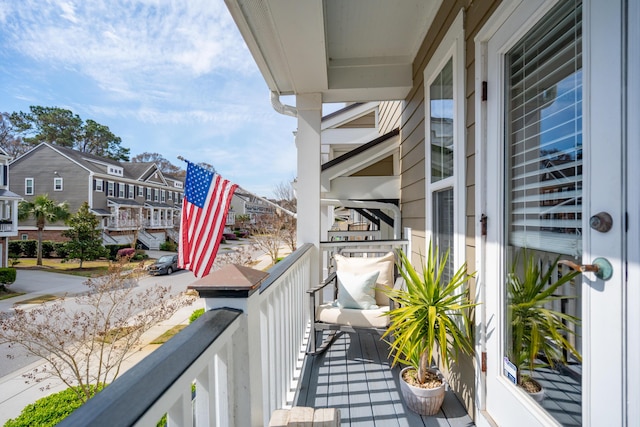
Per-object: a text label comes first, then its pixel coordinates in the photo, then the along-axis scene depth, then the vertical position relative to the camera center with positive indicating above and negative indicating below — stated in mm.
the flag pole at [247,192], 4195 +370
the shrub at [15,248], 18859 -2034
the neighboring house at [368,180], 4234 +508
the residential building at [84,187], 22531 +1997
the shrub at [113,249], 19641 -2217
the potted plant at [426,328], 1900 -678
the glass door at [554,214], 1039 +17
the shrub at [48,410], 3820 -2544
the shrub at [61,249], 18141 -2053
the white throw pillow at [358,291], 2879 -684
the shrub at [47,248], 19484 -2092
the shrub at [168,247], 24375 -2436
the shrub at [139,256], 19212 -2539
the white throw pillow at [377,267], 3062 -499
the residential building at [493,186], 996 +148
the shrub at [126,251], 16997 -2025
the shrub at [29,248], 19234 -2068
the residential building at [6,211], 15523 +137
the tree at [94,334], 4812 -2040
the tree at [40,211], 18172 +159
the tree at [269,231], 13852 -769
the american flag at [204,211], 3773 +52
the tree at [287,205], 13918 +626
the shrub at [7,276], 12000 -2374
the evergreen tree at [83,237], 17828 -1307
